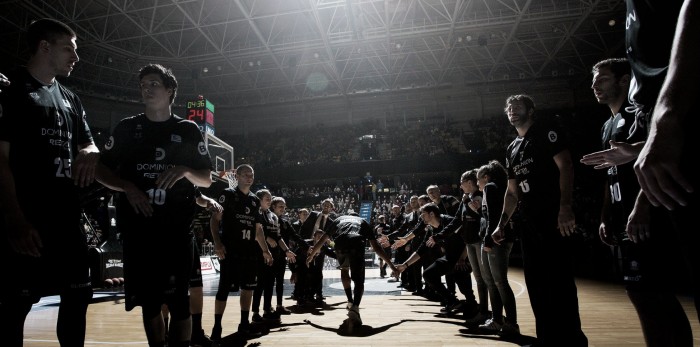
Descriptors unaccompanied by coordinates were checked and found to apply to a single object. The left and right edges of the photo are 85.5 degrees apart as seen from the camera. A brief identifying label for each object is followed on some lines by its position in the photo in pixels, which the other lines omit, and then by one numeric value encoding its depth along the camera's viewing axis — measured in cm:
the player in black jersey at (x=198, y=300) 397
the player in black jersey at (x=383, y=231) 1243
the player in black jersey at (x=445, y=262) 591
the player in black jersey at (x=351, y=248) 555
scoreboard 1617
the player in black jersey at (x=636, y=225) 211
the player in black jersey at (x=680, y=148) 109
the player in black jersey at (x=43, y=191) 201
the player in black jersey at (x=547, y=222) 308
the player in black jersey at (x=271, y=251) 586
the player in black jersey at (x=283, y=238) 678
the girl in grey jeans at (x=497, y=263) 439
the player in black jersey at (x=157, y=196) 252
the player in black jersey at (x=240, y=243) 469
